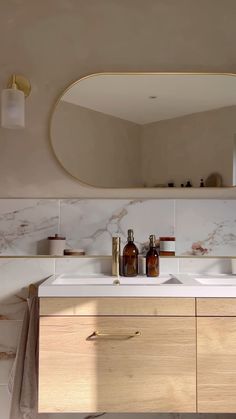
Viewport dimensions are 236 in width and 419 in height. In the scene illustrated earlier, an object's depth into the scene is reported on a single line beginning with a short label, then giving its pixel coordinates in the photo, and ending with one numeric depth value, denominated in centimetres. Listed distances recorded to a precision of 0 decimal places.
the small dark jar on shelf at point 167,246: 196
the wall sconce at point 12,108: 183
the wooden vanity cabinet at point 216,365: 149
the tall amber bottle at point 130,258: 188
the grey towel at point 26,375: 174
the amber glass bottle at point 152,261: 187
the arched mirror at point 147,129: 199
